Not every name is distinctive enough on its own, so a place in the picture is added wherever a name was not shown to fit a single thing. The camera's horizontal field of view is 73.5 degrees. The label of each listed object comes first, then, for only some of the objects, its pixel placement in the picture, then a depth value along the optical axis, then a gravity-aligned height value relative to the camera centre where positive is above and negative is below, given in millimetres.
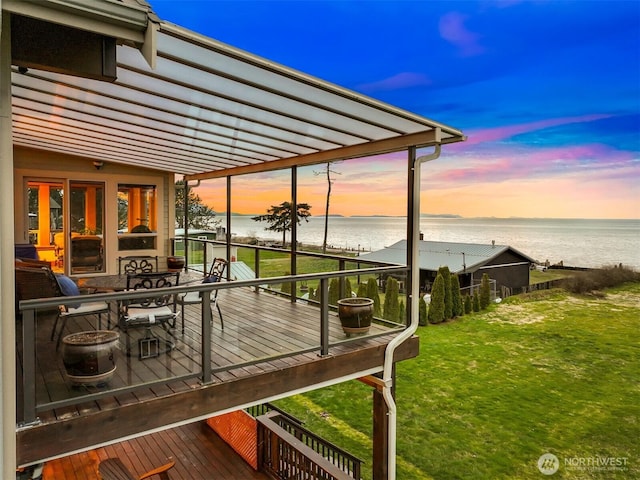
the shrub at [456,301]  21359 -3590
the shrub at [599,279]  27567 -3283
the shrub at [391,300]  6121 -1624
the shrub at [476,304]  22547 -3933
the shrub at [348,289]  9547 -1387
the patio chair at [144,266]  7795 -705
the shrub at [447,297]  20859 -3337
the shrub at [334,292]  6184 -926
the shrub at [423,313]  20219 -4016
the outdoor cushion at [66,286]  4723 -647
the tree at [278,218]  32656 +854
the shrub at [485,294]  22953 -3515
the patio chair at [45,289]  4477 -640
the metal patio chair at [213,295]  4820 -788
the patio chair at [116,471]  4137 -2401
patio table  5488 -729
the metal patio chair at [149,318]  4148 -919
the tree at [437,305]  20953 -3717
